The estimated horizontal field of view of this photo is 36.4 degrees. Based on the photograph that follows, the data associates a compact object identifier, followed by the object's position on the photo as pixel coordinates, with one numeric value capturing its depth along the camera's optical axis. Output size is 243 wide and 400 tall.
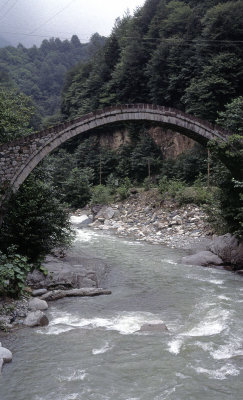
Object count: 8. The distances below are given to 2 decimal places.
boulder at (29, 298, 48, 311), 8.87
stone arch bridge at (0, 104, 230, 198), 12.97
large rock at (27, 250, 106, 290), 10.55
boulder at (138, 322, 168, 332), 7.55
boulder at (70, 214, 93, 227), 27.08
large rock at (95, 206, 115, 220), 26.30
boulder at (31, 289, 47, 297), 9.77
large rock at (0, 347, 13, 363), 6.28
